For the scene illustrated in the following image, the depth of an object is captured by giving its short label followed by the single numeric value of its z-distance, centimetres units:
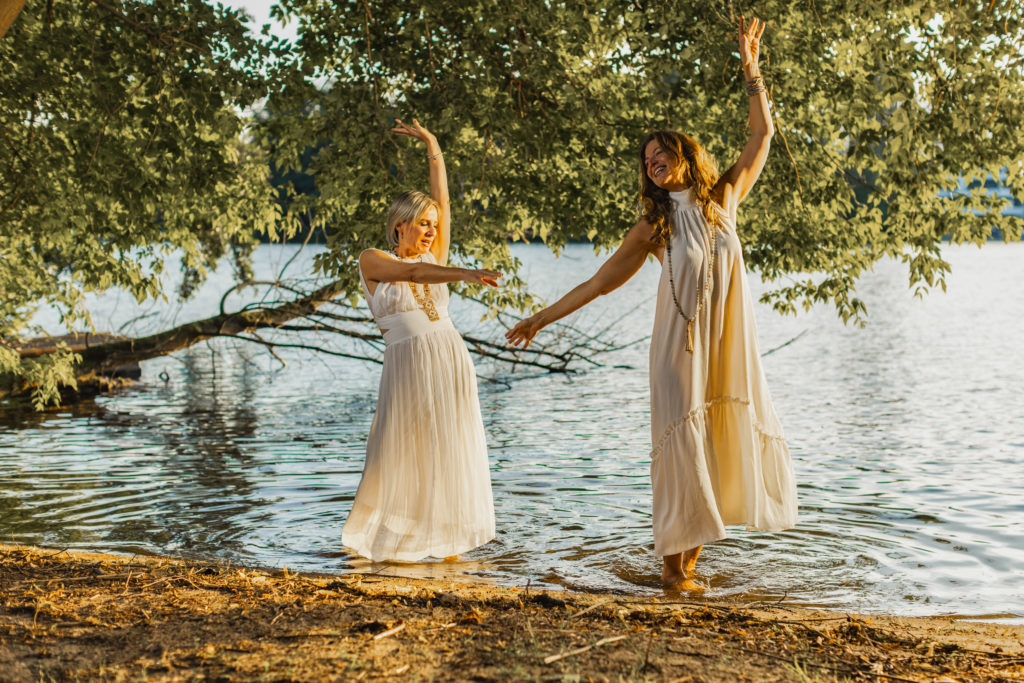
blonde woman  674
